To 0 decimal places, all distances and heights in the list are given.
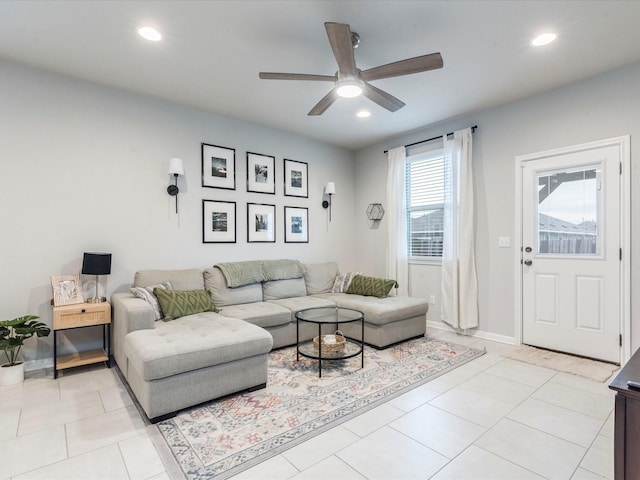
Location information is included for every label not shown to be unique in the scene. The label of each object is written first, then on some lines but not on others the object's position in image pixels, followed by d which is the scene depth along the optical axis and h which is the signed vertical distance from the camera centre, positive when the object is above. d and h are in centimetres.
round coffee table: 291 -74
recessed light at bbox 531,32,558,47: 251 +153
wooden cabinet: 99 -58
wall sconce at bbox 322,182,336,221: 507 +76
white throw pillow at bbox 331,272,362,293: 451 -59
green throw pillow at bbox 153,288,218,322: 308 -61
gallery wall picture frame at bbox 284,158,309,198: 476 +88
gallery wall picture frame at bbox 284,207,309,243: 477 +21
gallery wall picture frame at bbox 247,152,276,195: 439 +88
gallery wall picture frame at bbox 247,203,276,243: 439 +22
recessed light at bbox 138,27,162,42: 244 +152
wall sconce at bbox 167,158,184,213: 361 +75
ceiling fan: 202 +119
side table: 280 -72
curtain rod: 405 +134
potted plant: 264 -81
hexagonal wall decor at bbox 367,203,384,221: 518 +43
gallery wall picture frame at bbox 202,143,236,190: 401 +89
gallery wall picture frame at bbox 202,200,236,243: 401 +21
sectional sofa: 220 -74
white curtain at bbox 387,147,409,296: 483 +26
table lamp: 298 -22
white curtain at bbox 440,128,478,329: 406 -1
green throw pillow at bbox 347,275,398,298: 409 -59
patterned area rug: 183 -117
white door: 313 -13
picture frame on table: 294 -46
